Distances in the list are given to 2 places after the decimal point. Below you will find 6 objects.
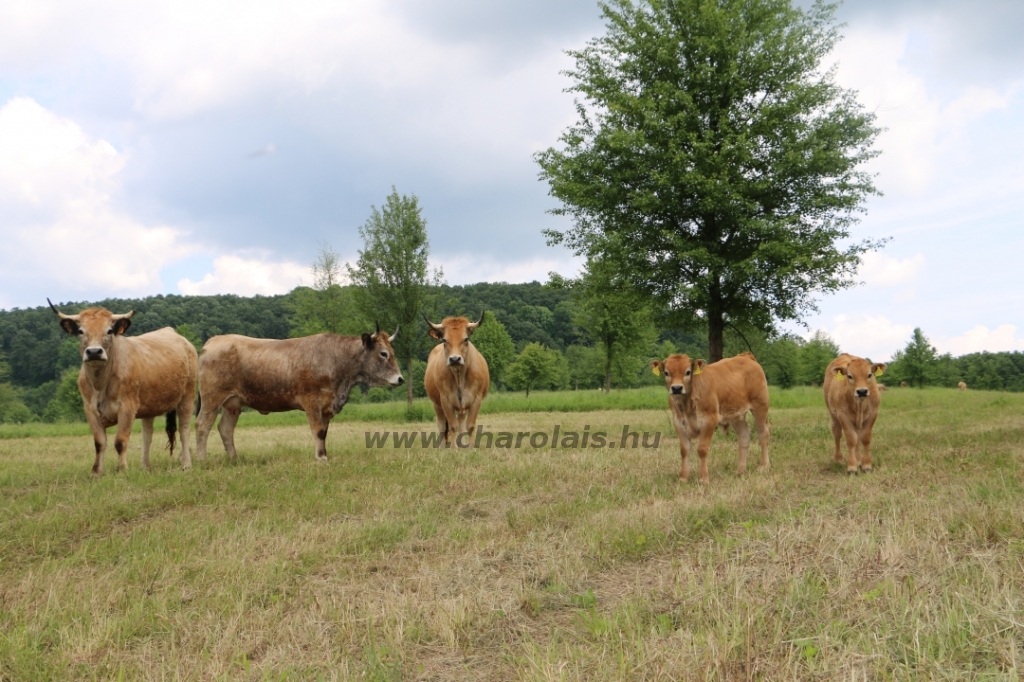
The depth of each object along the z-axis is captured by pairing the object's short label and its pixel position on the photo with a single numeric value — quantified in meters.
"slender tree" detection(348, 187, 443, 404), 27.86
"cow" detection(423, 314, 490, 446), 11.30
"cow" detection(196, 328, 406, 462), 10.88
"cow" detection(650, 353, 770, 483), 8.45
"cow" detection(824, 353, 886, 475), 8.91
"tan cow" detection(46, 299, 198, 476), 8.95
